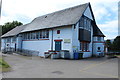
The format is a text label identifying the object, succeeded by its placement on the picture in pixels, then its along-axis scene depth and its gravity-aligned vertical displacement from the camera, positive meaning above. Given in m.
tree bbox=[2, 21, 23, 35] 54.13 +8.04
